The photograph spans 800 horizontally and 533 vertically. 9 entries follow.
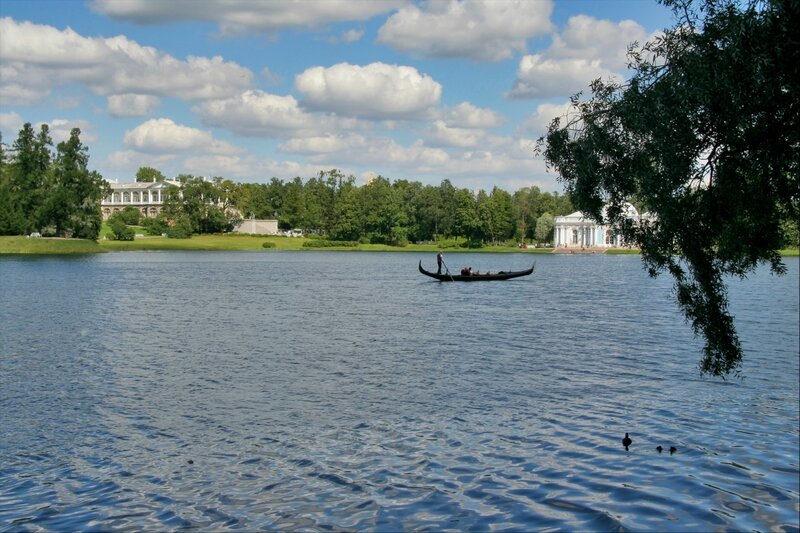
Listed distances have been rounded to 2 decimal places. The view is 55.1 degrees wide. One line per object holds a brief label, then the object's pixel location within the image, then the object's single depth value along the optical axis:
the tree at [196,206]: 169.88
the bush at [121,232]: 159.88
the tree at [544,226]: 184.75
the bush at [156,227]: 175.12
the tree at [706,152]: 12.03
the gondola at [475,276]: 72.62
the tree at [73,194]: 129.62
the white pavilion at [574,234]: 179.50
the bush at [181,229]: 167.25
